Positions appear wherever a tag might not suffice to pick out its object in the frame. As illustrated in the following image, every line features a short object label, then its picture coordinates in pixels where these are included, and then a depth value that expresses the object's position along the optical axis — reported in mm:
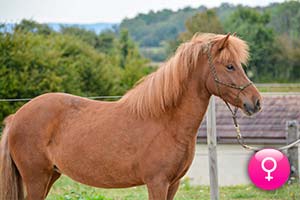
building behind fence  26431
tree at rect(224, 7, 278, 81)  62226
